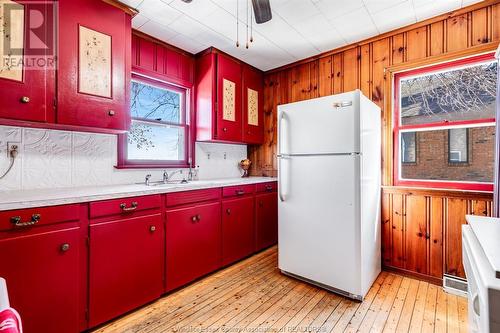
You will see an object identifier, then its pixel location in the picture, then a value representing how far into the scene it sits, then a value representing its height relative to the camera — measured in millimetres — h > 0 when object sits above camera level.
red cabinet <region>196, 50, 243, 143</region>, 2918 +842
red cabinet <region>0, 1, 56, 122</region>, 1519 +608
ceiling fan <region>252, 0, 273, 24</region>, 1528 +992
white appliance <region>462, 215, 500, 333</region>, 667 -326
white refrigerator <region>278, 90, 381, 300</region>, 2016 -232
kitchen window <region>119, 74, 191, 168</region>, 2551 +435
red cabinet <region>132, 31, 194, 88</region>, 2512 +1158
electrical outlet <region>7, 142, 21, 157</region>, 1782 +145
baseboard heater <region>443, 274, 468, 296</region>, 2132 -1046
